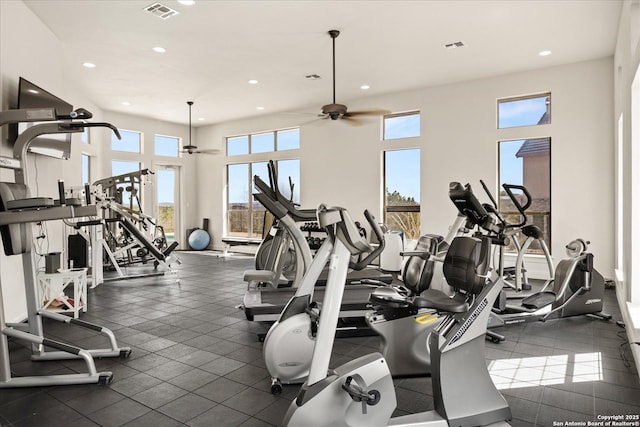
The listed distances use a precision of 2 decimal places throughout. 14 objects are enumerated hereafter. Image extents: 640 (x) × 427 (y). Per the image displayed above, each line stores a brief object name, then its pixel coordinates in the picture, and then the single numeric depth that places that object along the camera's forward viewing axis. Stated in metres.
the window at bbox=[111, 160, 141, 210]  9.53
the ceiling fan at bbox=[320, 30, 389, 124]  5.02
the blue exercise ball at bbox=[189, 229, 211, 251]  10.76
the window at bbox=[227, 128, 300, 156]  9.76
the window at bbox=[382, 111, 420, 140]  7.84
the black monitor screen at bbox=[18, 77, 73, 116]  4.05
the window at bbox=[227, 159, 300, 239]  10.54
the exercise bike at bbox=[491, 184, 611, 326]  4.11
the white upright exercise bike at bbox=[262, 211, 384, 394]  2.62
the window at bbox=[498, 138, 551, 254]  6.60
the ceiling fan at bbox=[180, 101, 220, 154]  8.67
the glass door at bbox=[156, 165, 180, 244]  10.55
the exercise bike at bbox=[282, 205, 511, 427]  1.89
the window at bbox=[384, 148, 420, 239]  7.83
